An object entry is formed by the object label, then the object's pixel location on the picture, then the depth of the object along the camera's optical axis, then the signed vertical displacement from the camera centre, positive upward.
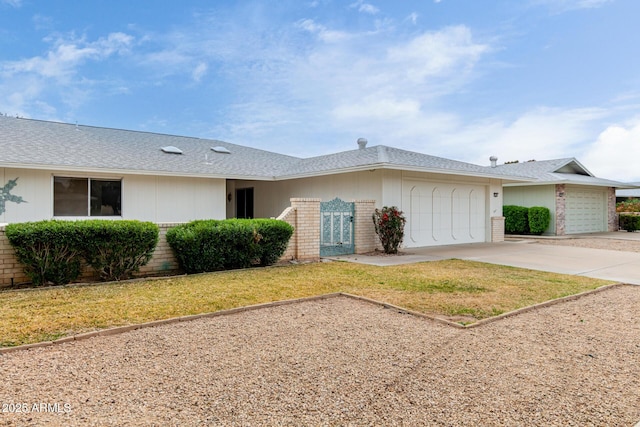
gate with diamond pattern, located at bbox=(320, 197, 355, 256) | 12.17 -0.30
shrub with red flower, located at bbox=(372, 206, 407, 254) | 12.49 -0.31
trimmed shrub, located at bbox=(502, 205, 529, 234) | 21.20 -0.10
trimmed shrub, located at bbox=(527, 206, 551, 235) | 20.53 -0.10
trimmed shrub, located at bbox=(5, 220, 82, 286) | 7.20 -0.53
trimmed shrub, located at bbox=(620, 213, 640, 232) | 25.03 -0.33
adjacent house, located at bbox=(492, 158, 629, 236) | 20.73 +1.23
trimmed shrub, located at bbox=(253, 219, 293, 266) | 9.95 -0.50
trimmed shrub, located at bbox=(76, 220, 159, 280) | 7.77 -0.51
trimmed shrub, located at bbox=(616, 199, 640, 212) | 34.40 +0.92
